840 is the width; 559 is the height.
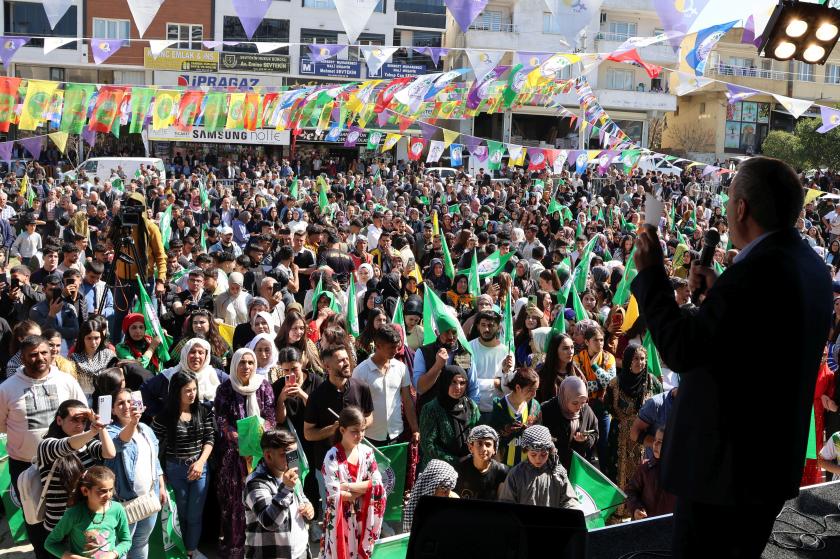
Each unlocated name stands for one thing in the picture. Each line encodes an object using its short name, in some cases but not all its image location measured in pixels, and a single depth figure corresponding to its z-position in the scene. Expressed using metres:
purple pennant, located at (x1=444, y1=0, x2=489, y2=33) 8.50
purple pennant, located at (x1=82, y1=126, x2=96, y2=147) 23.97
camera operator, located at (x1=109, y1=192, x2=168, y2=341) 9.04
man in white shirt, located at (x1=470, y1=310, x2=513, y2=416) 7.09
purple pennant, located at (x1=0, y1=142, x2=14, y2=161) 22.42
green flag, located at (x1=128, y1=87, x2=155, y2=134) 20.75
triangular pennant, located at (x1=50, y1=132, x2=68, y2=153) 22.06
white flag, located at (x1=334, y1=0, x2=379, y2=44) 8.97
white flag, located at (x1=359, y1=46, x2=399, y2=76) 18.47
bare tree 53.22
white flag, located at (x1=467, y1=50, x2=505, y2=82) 18.39
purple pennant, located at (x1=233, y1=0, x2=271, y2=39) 8.88
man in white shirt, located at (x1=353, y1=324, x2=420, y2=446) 6.45
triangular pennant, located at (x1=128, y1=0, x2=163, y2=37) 9.22
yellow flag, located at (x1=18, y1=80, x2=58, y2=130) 19.61
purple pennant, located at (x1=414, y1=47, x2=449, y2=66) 18.78
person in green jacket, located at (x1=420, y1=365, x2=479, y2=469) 6.03
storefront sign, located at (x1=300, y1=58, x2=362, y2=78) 44.31
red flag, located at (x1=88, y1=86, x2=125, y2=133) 20.70
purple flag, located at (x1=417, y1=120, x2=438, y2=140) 25.18
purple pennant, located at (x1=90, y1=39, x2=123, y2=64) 19.09
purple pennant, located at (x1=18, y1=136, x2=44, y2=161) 25.03
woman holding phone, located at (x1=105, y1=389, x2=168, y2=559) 5.13
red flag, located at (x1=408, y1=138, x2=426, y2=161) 24.34
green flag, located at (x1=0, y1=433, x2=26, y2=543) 5.86
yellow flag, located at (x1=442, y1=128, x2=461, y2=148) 22.67
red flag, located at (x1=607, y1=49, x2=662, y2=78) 17.09
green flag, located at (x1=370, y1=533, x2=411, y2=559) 4.71
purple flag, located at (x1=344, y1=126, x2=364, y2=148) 26.44
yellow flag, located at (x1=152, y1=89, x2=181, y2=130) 20.91
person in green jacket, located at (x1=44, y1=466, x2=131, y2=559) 4.54
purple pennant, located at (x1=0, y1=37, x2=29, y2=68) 17.66
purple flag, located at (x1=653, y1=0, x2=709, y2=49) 8.29
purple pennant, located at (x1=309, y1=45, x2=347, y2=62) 19.42
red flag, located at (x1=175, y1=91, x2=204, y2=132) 21.00
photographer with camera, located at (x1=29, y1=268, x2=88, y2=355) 7.82
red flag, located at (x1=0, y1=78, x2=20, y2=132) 19.72
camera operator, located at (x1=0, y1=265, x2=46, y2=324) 8.40
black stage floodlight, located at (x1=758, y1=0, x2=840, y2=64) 5.92
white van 28.77
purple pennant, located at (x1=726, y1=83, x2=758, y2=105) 17.98
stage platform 3.29
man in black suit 2.21
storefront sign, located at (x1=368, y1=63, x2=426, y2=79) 41.88
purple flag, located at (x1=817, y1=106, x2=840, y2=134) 17.66
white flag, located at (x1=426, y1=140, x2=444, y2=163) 24.50
